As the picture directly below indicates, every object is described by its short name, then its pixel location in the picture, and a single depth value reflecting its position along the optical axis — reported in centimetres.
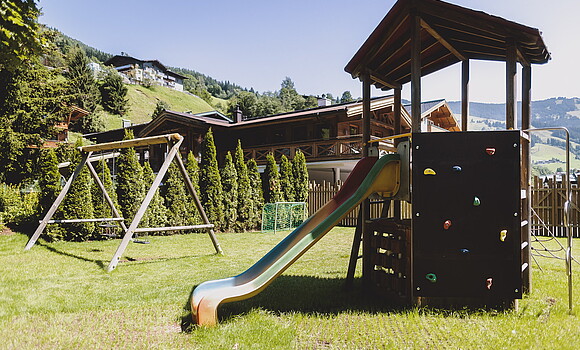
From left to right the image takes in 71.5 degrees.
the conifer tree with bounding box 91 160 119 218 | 1100
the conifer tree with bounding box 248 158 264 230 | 1492
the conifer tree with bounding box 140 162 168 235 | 1223
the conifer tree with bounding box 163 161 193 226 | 1294
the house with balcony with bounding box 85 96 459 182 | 2008
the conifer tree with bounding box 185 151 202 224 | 1333
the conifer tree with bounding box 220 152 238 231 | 1409
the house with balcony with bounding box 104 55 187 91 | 9769
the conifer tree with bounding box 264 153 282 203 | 1561
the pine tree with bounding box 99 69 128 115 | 6128
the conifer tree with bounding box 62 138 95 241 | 1048
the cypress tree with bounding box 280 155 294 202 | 1614
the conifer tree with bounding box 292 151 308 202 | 1667
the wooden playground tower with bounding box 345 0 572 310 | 446
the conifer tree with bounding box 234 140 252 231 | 1458
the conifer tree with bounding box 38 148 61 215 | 1033
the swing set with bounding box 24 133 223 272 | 721
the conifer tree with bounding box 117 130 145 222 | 1180
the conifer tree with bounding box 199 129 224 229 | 1356
